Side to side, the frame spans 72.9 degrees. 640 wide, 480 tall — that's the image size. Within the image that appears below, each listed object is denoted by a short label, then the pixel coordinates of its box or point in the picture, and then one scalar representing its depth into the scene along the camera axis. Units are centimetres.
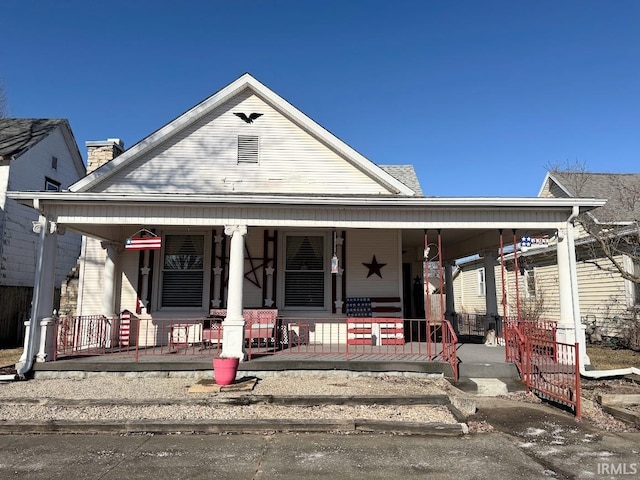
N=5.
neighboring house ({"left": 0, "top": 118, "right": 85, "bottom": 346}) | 1623
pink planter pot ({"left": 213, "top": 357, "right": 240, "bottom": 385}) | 749
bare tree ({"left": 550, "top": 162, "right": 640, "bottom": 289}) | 1406
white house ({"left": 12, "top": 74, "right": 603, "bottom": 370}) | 1154
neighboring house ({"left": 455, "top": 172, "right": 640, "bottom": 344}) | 1515
